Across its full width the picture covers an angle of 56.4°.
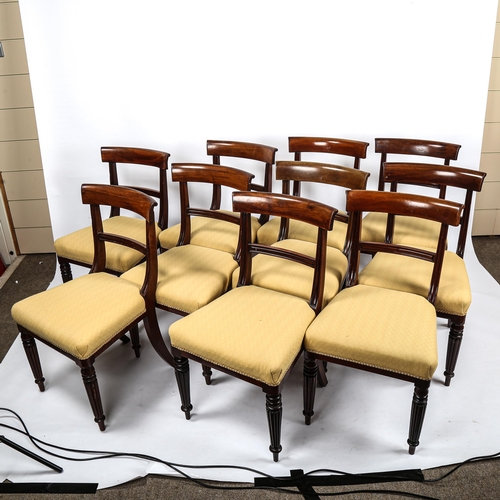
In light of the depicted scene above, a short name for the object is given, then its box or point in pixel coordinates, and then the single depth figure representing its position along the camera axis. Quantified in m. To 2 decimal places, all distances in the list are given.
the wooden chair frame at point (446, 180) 2.03
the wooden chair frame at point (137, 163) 2.59
